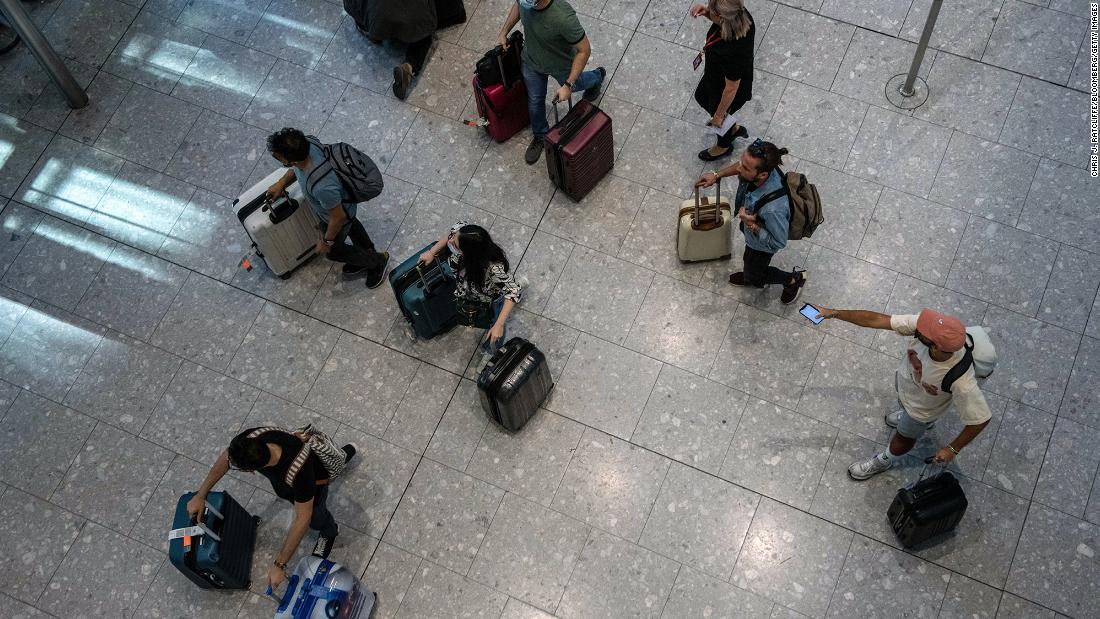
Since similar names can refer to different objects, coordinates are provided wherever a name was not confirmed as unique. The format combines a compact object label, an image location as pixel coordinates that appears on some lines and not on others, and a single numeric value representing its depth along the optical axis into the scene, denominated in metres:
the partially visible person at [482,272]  6.01
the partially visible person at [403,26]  8.10
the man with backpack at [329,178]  6.21
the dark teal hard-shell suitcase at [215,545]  6.16
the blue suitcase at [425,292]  6.75
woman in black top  6.52
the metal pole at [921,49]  7.10
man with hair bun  6.02
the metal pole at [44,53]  7.78
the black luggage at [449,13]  8.46
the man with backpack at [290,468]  5.44
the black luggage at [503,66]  7.46
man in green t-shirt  6.89
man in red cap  5.37
